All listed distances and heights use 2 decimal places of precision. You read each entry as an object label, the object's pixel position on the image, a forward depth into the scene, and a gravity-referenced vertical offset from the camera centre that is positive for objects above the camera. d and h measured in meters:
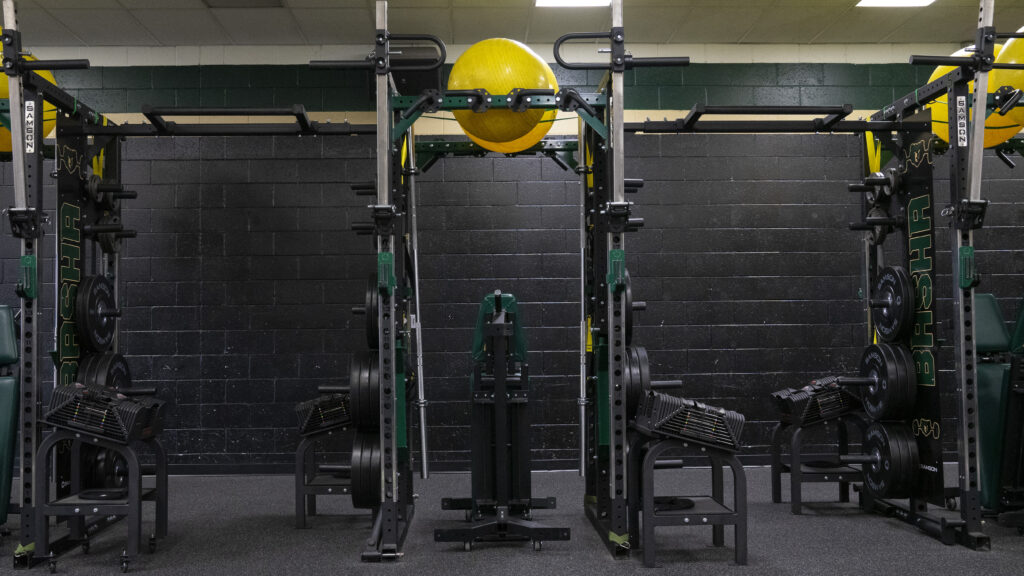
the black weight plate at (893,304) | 4.67 -0.05
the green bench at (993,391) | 4.59 -0.59
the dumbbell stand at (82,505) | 3.90 -1.06
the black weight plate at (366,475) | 4.37 -1.02
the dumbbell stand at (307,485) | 4.80 -1.21
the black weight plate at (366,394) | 4.44 -0.56
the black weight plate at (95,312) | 4.61 -0.07
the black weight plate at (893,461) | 4.57 -1.02
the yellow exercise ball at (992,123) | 4.75 +1.12
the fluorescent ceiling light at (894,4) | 6.13 +2.39
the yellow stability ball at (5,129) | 4.67 +1.16
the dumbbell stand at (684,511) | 3.87 -1.12
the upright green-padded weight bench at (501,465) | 4.26 -1.00
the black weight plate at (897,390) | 4.62 -0.58
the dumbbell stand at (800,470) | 5.06 -1.21
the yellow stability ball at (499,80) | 4.30 +1.26
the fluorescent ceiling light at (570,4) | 6.04 +2.38
